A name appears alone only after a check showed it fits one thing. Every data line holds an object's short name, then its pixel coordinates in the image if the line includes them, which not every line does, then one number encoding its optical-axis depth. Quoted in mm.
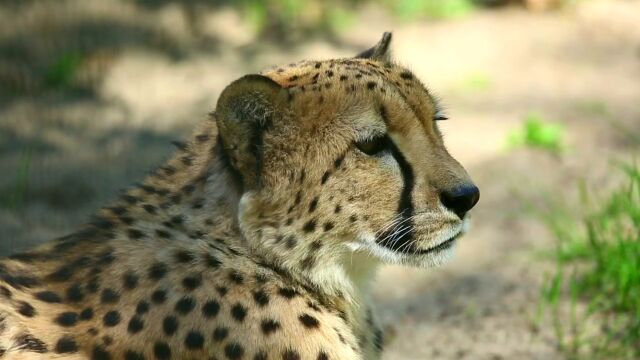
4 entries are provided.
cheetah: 5430
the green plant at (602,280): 8039
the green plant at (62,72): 12773
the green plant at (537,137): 11602
